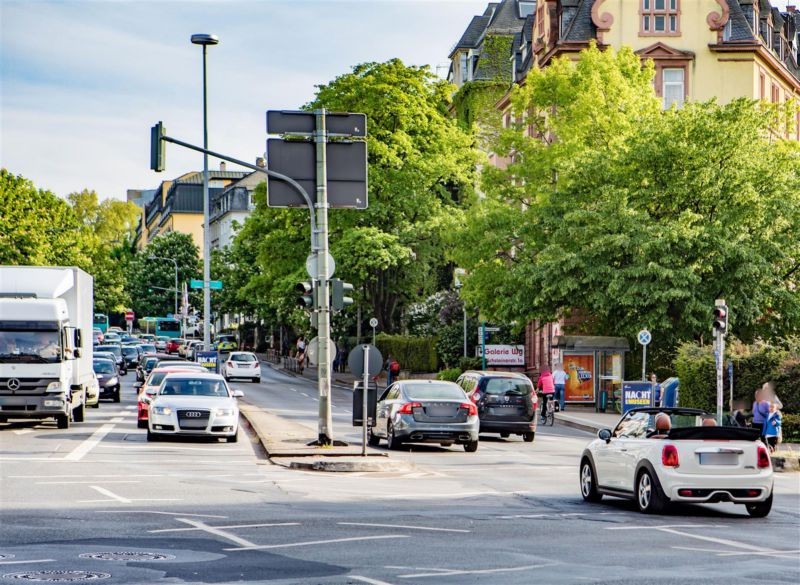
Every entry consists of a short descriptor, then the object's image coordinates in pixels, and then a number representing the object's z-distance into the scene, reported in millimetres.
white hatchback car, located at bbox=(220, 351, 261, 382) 69625
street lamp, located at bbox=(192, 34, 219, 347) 51156
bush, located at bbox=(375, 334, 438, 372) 70125
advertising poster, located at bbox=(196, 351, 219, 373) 54531
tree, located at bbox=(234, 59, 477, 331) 65125
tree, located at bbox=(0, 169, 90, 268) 90188
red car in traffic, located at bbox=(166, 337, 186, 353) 101312
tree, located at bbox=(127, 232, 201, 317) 155250
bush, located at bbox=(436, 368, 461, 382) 62125
